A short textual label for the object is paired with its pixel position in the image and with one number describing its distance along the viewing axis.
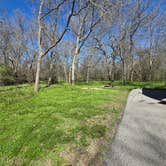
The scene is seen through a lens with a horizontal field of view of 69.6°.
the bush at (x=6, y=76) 15.54
